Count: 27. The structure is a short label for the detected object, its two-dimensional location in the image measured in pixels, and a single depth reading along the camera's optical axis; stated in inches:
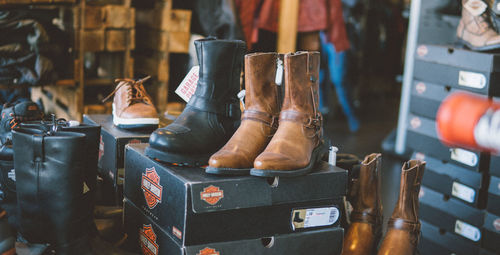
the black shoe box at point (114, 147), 60.3
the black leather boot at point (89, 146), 49.4
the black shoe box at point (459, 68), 73.2
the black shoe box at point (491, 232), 73.9
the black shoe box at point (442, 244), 77.6
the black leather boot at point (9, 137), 51.2
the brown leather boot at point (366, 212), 55.7
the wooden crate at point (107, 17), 113.7
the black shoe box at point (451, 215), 76.7
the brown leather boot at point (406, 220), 54.0
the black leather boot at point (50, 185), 44.5
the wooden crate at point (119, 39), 118.3
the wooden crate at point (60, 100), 117.0
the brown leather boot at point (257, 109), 48.9
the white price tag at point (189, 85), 59.4
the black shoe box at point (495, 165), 73.2
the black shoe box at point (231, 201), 44.9
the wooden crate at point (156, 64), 126.4
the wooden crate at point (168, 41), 124.7
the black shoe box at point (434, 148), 76.1
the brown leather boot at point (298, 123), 47.2
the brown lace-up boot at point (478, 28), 76.3
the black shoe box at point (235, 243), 46.3
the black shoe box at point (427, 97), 84.7
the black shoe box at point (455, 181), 76.4
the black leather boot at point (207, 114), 49.0
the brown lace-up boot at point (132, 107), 63.3
